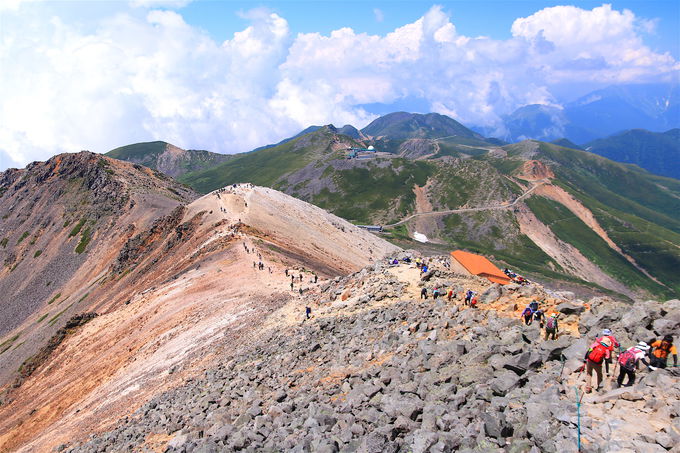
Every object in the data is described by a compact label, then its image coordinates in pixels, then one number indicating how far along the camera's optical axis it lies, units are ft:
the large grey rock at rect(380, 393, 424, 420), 53.42
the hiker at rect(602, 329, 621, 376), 53.11
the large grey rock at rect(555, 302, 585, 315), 74.59
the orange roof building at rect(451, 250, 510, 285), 196.61
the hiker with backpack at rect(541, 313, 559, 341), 66.30
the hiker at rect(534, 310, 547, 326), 73.64
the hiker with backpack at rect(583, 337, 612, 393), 51.06
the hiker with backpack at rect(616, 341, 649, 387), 50.14
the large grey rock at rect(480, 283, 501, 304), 89.92
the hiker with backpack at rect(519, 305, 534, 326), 74.69
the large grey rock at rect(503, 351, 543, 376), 57.62
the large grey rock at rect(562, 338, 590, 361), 57.19
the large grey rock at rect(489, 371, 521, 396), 53.47
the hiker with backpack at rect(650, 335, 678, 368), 51.80
